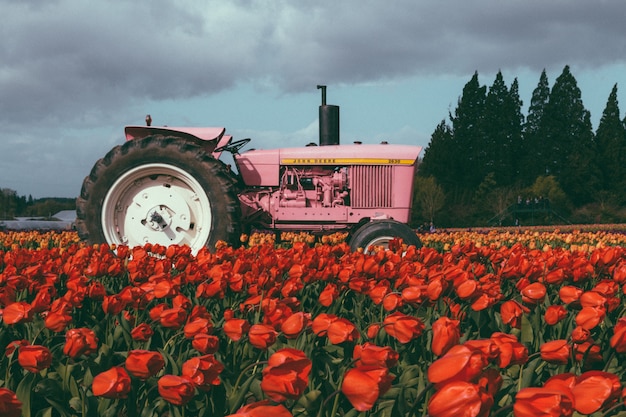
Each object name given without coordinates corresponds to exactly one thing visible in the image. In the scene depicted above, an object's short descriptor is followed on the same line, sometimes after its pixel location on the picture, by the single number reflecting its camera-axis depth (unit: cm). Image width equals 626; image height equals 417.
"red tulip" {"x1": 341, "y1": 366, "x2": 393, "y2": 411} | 145
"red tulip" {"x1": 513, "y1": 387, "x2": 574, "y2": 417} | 132
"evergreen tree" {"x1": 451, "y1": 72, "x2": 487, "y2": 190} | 4853
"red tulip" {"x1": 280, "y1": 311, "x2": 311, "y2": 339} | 220
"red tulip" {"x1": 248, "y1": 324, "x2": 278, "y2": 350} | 208
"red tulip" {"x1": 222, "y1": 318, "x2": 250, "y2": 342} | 223
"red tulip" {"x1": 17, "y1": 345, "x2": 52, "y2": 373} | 191
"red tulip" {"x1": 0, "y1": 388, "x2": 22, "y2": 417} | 142
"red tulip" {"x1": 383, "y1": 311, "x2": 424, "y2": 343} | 219
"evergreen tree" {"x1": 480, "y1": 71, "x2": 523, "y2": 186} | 5003
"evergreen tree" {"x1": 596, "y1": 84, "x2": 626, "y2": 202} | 4853
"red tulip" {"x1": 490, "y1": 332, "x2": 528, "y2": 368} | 194
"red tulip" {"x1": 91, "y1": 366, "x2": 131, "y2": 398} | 164
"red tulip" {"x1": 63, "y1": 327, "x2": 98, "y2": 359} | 210
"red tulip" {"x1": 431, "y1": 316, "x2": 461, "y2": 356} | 193
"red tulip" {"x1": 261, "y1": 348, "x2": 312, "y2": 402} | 143
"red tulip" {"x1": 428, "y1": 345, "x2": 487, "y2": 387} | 146
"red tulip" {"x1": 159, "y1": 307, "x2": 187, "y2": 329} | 246
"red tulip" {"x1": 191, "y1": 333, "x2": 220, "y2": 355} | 205
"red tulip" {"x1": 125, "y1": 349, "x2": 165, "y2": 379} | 175
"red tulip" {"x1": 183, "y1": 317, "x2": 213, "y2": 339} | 224
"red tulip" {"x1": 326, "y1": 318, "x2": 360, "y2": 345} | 212
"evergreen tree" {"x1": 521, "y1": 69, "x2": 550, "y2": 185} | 4984
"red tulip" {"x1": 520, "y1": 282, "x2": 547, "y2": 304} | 309
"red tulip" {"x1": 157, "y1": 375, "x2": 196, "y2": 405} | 158
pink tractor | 624
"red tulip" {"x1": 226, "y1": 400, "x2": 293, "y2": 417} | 123
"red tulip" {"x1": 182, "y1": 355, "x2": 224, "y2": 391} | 171
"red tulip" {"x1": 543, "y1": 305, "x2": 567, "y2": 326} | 271
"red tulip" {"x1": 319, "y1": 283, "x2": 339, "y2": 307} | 298
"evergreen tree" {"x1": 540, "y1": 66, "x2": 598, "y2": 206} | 4947
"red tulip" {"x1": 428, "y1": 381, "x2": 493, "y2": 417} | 131
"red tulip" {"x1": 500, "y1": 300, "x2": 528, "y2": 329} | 268
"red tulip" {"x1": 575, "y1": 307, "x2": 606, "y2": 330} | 247
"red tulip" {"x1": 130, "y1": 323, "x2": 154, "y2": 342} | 241
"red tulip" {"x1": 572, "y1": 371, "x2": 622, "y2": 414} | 144
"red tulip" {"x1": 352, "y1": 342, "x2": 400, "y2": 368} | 182
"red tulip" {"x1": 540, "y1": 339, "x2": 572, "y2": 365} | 208
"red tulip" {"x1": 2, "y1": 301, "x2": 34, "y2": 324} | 244
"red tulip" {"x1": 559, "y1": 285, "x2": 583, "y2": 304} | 308
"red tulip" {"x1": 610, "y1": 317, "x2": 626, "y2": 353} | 220
